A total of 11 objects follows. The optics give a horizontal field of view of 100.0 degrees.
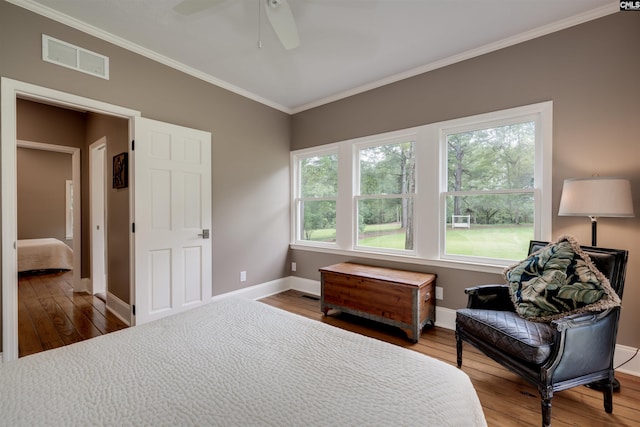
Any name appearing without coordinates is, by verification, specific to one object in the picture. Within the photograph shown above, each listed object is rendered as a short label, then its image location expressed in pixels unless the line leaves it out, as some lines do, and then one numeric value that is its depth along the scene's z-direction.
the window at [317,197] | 3.89
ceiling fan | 1.62
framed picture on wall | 2.95
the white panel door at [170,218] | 2.61
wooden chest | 2.55
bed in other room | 4.92
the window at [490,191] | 2.51
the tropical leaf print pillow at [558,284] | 1.67
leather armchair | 1.51
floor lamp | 1.75
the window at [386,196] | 3.21
